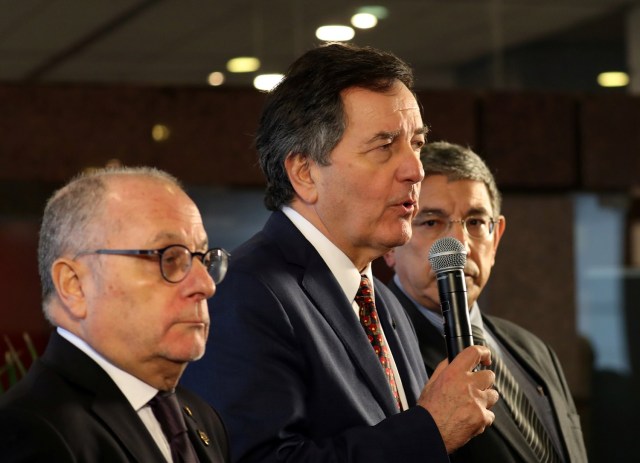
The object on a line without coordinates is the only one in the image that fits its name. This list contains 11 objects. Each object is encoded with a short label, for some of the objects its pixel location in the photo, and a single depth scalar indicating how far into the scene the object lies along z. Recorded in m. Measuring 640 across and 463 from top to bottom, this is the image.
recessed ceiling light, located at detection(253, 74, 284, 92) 5.89
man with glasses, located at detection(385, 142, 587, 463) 2.94
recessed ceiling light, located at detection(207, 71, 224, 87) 5.84
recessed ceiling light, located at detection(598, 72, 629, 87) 6.43
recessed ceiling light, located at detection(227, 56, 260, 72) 5.89
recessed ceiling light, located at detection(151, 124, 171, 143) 5.66
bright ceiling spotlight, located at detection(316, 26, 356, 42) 6.00
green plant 2.73
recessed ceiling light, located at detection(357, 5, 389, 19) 6.03
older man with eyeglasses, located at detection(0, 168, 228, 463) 1.81
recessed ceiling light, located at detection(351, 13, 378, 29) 6.02
